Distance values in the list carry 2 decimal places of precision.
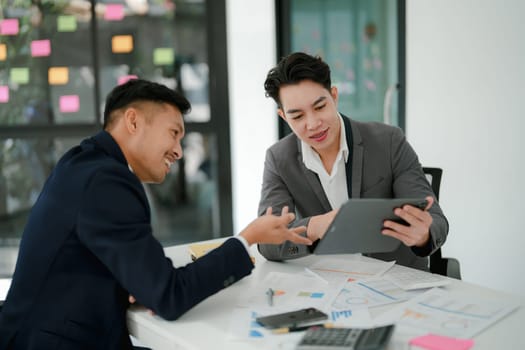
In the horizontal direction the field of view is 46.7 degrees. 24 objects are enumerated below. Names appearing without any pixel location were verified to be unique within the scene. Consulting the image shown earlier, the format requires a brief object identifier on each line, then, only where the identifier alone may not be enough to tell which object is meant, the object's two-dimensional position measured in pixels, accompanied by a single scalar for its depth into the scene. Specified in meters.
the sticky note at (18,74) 4.36
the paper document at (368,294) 1.53
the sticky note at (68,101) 4.41
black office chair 2.11
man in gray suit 2.08
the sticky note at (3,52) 4.33
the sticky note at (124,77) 4.47
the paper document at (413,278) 1.65
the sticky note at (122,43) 4.48
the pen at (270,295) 1.55
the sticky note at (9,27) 4.31
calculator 1.19
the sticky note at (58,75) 4.36
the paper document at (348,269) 1.77
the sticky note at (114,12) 4.44
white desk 1.30
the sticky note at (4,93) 4.35
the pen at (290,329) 1.36
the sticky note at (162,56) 4.60
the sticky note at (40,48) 4.32
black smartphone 1.38
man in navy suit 1.44
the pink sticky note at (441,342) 1.24
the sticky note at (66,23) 4.32
